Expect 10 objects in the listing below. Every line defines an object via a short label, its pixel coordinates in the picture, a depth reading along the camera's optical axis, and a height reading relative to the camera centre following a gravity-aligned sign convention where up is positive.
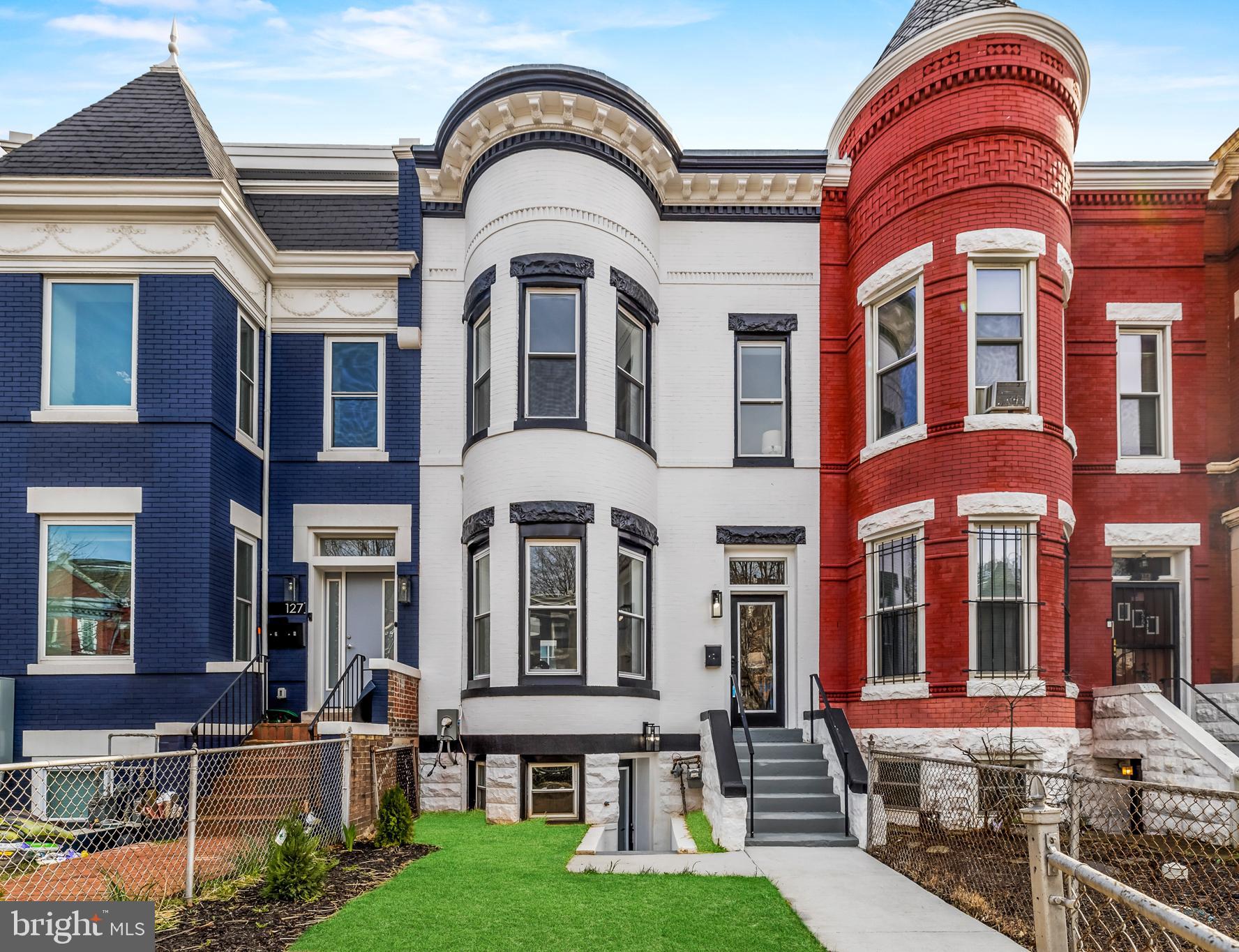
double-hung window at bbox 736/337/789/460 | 15.31 +2.27
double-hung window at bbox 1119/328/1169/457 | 15.30 +2.34
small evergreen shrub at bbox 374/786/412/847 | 10.52 -2.71
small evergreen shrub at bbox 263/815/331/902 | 7.76 -2.36
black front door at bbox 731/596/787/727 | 14.91 -1.45
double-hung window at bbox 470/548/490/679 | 13.89 -0.80
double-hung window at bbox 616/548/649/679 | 13.94 -0.82
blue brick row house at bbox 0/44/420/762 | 13.14 +1.20
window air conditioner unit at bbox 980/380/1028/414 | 12.65 +1.90
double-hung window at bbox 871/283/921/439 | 13.70 +2.53
